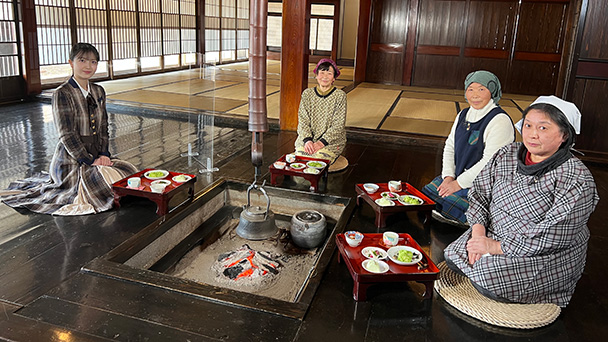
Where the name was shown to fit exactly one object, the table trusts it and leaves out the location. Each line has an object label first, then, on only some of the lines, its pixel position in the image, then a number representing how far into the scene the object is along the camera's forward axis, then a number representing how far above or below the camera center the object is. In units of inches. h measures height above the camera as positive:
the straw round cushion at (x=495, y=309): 73.2 -40.9
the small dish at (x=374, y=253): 84.0 -36.7
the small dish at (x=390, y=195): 113.0 -35.4
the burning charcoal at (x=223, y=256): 106.9 -48.5
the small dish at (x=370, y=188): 117.9 -35.1
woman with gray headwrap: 103.0 -20.4
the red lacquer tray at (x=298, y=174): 127.4 -35.1
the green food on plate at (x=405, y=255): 82.1 -36.0
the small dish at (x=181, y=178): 116.5 -34.4
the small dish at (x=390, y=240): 89.6 -36.0
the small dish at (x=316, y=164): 132.7 -33.7
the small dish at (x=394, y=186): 119.2 -34.5
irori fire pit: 79.5 -46.1
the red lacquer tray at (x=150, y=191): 107.9 -35.3
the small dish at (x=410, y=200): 109.9 -35.2
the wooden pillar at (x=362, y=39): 353.4 +5.9
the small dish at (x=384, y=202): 107.8 -35.4
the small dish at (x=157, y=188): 108.4 -34.3
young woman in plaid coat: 108.5 -29.2
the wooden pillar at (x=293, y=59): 197.8 -6.3
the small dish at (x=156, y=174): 118.2 -34.1
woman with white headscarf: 69.4 -25.4
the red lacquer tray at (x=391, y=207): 107.3 -36.0
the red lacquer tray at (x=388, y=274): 77.0 -37.0
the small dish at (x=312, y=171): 127.7 -34.1
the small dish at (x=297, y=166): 131.2 -33.8
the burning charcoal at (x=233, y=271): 99.1 -48.4
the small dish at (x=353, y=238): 88.5 -36.0
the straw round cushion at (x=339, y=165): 150.6 -38.3
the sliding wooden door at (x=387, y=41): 354.6 +5.0
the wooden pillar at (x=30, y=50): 245.1 -9.0
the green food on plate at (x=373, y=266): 78.6 -36.5
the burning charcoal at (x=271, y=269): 101.8 -48.4
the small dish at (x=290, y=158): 136.7 -33.0
